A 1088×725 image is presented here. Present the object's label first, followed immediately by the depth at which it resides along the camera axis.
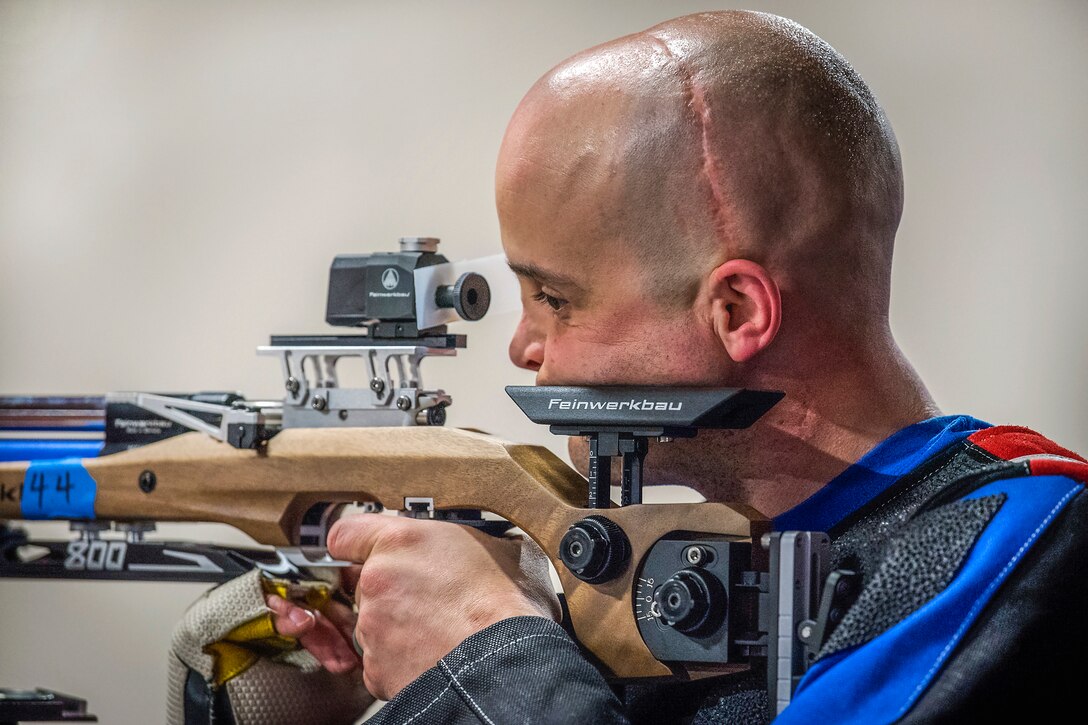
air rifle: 2.08
